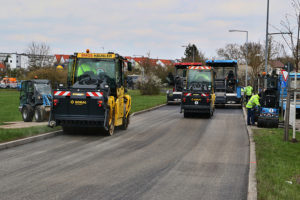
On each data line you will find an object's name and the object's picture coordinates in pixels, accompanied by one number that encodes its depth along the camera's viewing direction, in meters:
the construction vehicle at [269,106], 17.00
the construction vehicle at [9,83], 84.76
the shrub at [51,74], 49.94
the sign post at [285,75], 17.21
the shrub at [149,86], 51.95
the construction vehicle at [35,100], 19.57
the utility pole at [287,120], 12.54
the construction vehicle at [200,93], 21.98
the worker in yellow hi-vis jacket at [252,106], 18.00
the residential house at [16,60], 153.80
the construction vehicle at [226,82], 30.80
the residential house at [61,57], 157.45
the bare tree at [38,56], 62.61
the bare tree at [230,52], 68.62
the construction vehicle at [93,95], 13.49
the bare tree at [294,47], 18.46
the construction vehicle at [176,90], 33.62
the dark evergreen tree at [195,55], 71.62
